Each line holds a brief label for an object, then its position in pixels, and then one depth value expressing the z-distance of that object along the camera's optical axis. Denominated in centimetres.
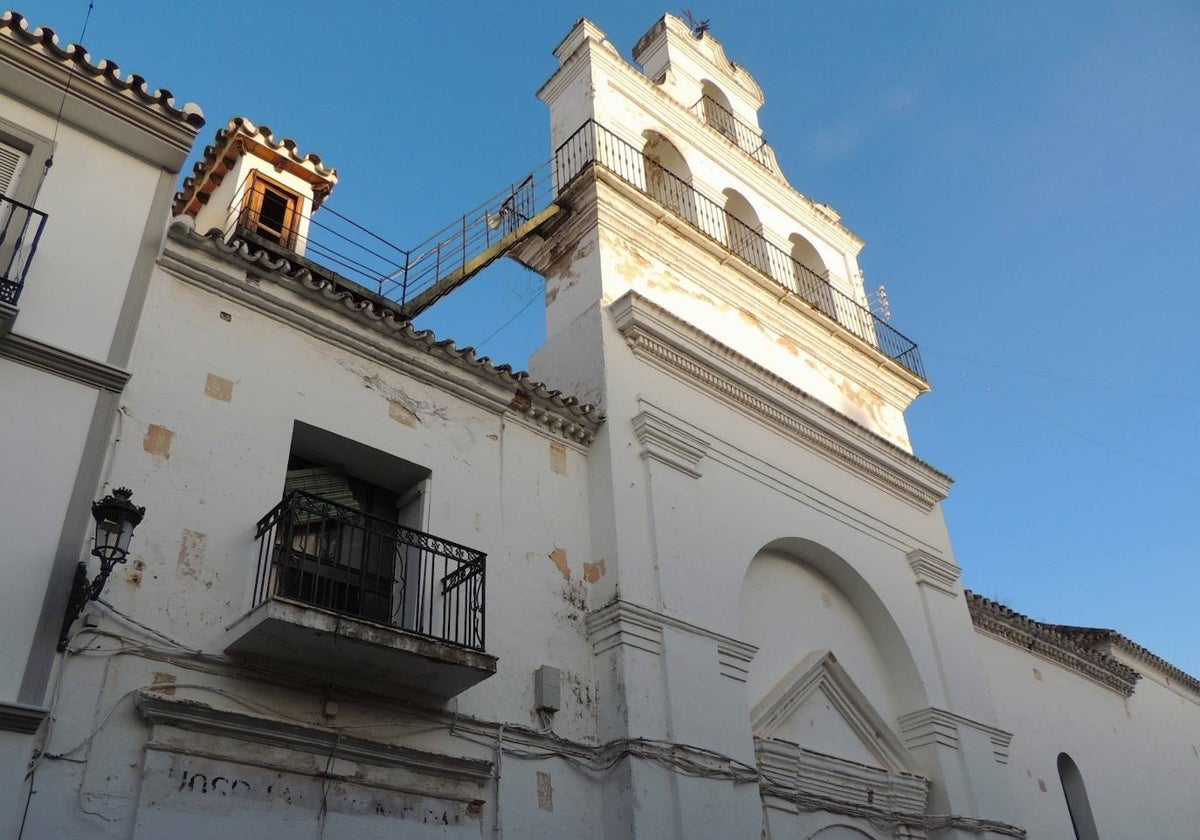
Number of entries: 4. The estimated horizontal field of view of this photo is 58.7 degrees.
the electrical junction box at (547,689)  909
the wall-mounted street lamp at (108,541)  644
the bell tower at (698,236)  1266
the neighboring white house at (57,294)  663
